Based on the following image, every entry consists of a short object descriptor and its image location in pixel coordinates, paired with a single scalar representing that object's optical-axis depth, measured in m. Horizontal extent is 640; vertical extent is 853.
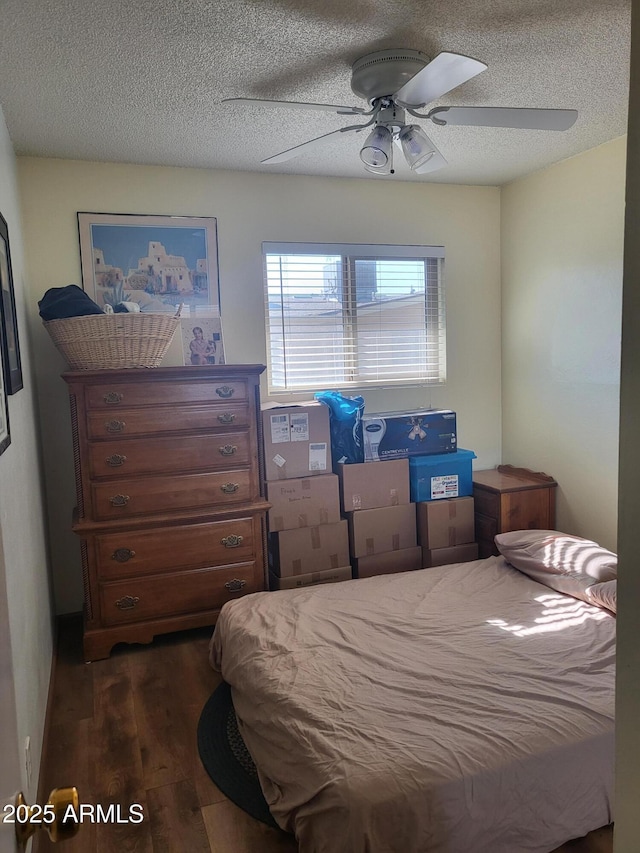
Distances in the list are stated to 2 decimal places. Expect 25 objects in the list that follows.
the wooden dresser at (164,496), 2.94
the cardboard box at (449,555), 3.59
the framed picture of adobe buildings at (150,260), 3.33
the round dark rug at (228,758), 2.01
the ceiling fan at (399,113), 2.12
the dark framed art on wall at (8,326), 1.89
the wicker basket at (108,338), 2.84
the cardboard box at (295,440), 3.30
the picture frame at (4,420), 1.65
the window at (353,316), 3.76
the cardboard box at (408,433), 3.55
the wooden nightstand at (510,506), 3.67
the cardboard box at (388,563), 3.50
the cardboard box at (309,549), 3.33
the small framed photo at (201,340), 3.39
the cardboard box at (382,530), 3.46
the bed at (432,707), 1.61
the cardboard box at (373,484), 3.47
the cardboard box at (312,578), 3.32
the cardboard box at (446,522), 3.58
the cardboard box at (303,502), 3.30
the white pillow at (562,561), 2.77
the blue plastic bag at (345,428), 3.50
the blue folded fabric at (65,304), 2.88
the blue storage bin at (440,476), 3.61
